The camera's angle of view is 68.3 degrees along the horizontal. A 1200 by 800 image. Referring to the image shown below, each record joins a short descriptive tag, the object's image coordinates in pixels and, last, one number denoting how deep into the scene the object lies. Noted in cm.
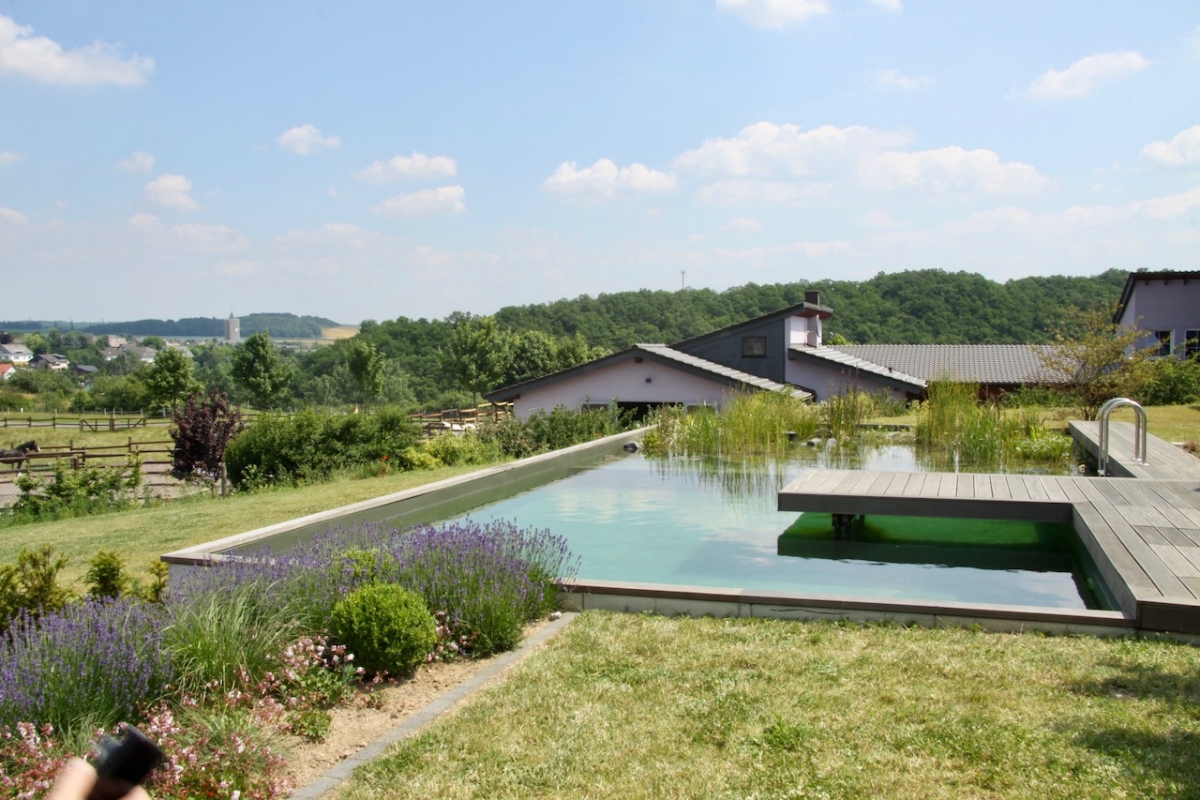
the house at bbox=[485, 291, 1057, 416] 2277
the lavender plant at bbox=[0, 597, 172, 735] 322
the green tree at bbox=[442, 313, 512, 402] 4791
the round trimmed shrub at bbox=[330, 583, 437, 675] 401
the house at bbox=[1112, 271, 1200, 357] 2806
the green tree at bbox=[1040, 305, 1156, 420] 1647
